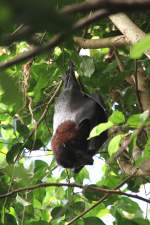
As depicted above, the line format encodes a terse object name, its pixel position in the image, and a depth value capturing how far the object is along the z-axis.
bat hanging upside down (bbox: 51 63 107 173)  7.83
